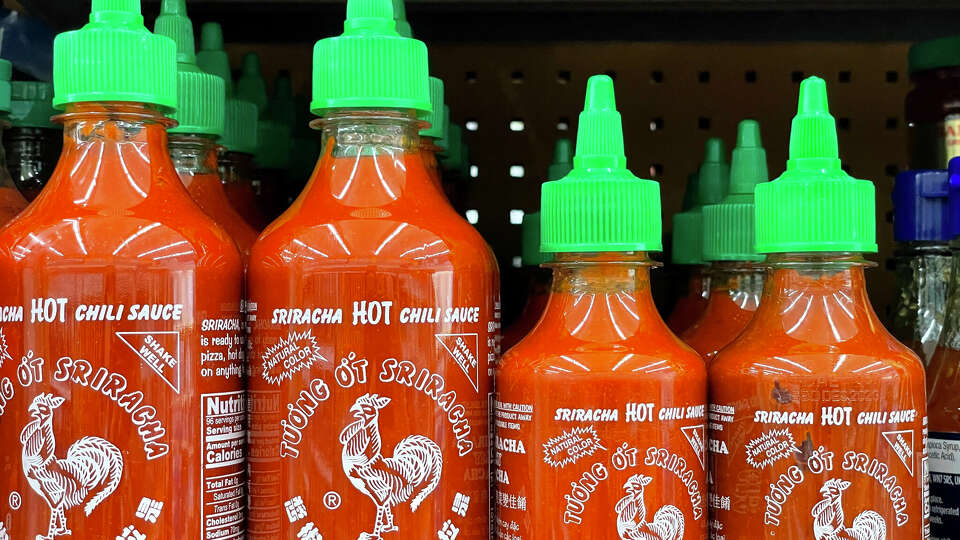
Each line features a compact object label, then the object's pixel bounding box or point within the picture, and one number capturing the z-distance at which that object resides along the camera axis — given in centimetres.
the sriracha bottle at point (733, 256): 91
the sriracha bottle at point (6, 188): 86
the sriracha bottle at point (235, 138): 95
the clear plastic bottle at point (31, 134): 96
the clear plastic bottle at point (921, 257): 93
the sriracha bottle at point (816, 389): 71
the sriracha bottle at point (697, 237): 104
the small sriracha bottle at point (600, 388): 70
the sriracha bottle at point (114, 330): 69
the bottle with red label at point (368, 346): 71
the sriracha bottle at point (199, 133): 84
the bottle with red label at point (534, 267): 104
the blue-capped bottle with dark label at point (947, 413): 82
